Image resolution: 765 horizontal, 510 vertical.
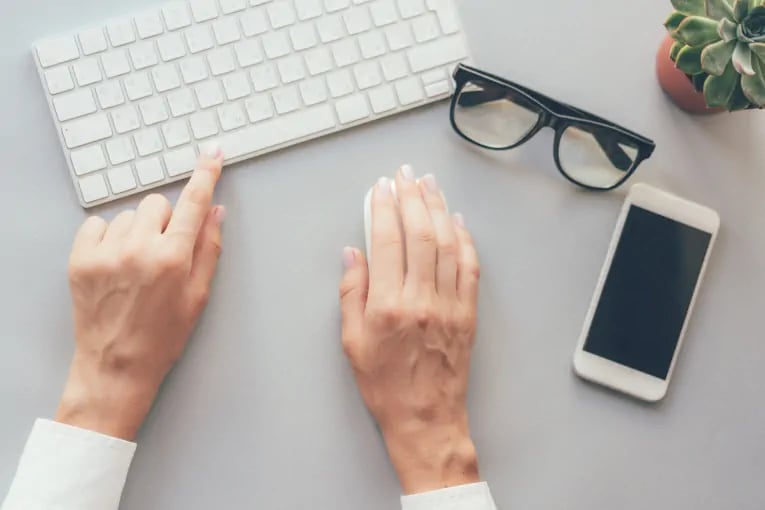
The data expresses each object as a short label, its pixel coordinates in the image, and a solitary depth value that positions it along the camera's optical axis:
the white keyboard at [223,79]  0.69
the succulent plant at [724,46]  0.61
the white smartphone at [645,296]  0.74
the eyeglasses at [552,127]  0.72
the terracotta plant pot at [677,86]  0.73
